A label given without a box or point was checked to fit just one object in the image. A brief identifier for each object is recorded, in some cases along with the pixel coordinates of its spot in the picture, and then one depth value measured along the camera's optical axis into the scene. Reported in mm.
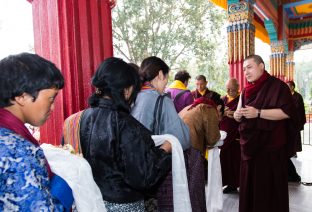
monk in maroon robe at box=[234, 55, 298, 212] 2389
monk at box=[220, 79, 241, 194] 3611
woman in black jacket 1159
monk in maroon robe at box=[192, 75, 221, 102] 4016
